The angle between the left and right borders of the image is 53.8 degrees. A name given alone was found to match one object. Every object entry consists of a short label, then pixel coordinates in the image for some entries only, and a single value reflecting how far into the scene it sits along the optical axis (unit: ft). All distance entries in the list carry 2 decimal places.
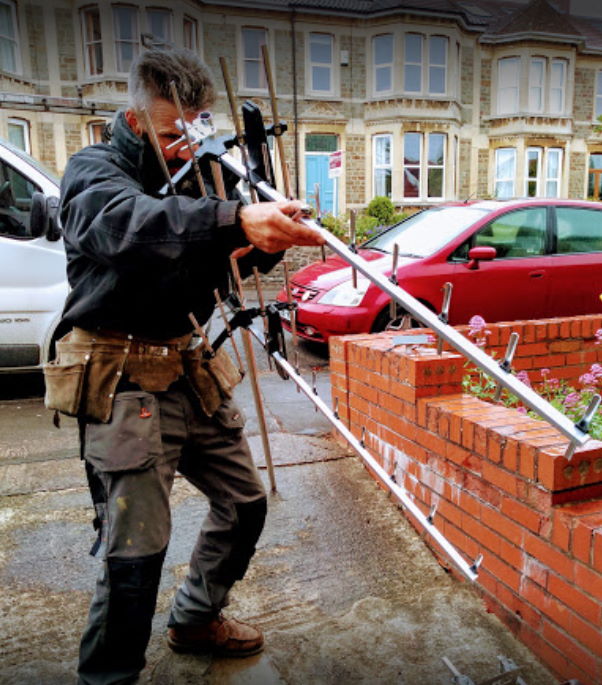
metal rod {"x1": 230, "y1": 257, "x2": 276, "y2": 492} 8.10
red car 19.52
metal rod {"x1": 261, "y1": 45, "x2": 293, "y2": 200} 5.98
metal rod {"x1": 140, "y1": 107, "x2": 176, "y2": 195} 5.64
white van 16.15
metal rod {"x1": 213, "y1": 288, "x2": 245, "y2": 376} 6.46
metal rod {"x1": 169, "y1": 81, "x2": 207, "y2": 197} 5.64
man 5.07
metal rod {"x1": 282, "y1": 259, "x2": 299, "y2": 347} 7.06
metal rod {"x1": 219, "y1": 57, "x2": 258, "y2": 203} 5.85
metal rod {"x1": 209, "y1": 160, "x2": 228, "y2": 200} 6.49
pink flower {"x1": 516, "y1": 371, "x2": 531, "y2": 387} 10.33
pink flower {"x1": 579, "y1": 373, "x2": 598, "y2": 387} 10.10
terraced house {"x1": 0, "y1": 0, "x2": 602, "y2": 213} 61.87
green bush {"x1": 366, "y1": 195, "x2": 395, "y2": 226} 60.59
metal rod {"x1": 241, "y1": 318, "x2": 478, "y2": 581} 5.09
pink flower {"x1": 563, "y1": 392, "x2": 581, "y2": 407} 9.96
